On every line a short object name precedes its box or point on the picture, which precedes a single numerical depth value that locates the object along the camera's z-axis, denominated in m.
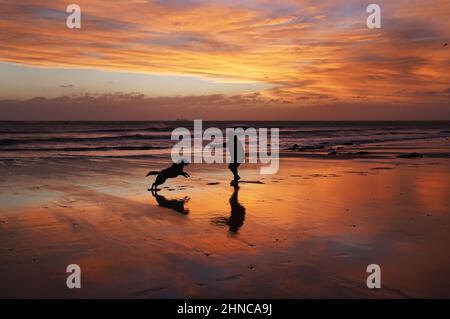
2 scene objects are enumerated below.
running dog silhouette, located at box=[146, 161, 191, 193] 13.48
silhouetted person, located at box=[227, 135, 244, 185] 15.40
